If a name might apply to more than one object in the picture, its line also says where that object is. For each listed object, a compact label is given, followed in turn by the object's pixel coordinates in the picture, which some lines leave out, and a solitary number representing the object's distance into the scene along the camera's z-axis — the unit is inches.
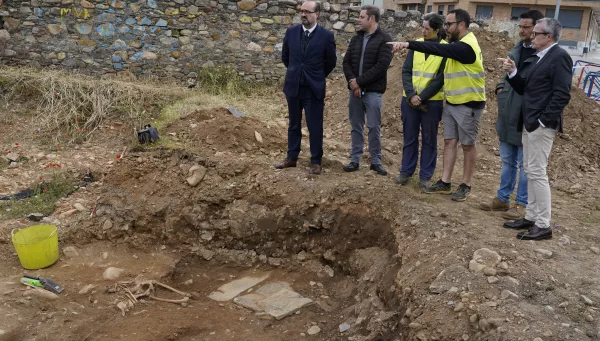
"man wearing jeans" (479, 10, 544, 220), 176.9
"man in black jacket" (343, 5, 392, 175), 200.1
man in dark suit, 196.4
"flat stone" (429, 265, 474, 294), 130.8
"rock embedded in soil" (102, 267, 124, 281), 174.9
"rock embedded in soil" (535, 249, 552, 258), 144.1
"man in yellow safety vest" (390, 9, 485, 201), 172.9
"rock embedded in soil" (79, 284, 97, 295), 164.4
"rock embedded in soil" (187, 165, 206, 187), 205.2
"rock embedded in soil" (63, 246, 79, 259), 184.9
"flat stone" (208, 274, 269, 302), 173.3
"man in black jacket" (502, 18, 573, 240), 148.6
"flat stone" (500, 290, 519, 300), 123.0
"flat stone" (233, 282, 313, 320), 161.5
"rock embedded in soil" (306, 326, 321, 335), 151.2
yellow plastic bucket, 169.8
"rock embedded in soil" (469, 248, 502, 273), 134.3
